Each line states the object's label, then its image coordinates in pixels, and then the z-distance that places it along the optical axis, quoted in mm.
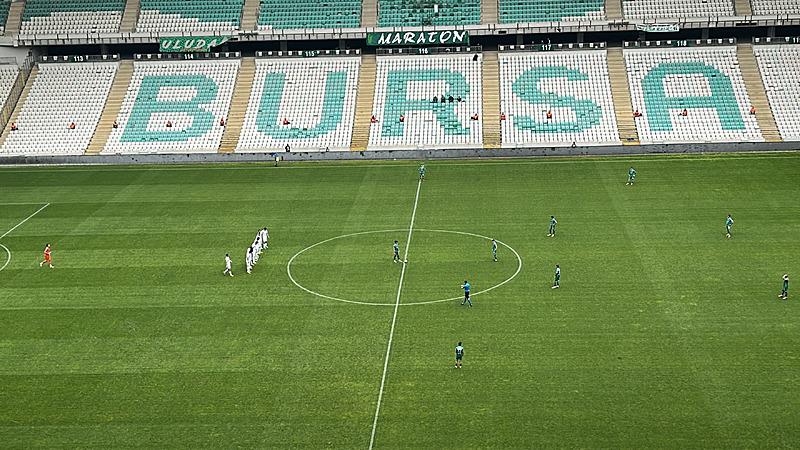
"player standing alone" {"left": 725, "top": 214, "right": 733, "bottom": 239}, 46938
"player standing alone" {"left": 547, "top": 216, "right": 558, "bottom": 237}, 48062
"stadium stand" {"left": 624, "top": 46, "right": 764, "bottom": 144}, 68188
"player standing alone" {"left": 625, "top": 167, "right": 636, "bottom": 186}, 57500
